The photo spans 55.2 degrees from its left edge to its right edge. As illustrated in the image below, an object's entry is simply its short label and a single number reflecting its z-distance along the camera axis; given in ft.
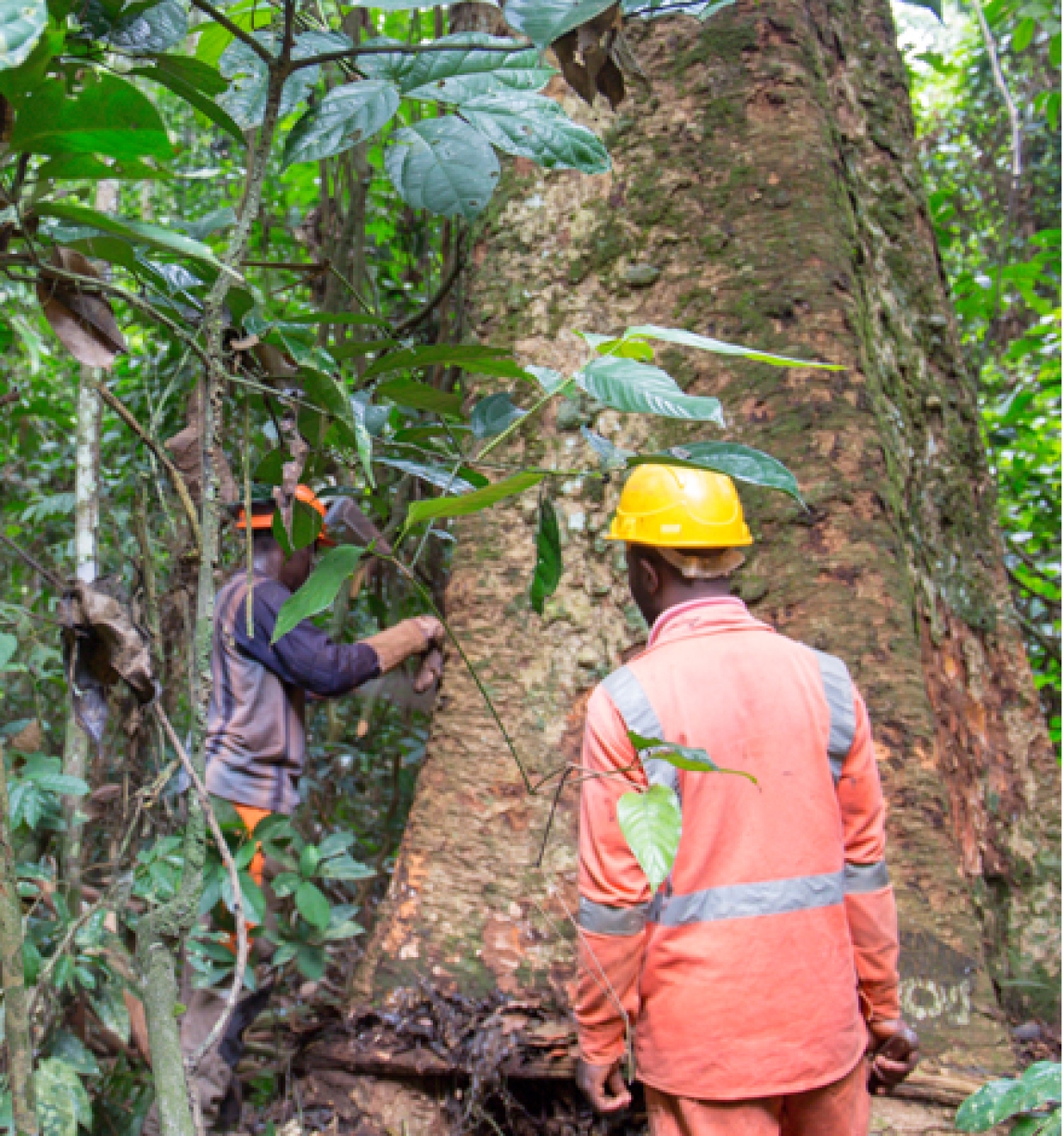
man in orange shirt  5.87
